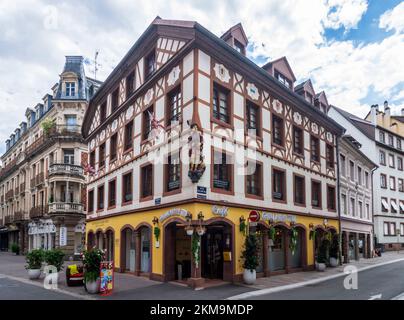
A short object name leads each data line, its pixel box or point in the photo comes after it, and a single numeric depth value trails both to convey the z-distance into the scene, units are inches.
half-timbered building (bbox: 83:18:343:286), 604.7
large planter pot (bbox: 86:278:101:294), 509.0
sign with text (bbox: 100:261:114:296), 504.4
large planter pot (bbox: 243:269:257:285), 599.5
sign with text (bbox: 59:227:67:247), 1256.8
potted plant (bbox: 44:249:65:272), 646.5
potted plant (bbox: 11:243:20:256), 1647.4
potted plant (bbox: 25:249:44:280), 678.5
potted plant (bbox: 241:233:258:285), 601.0
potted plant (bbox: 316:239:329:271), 824.9
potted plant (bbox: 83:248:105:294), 507.5
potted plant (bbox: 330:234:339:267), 913.5
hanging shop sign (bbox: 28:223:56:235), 1318.3
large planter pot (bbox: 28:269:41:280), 677.3
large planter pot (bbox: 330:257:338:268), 911.7
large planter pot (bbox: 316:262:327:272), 823.1
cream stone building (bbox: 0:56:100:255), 1280.8
